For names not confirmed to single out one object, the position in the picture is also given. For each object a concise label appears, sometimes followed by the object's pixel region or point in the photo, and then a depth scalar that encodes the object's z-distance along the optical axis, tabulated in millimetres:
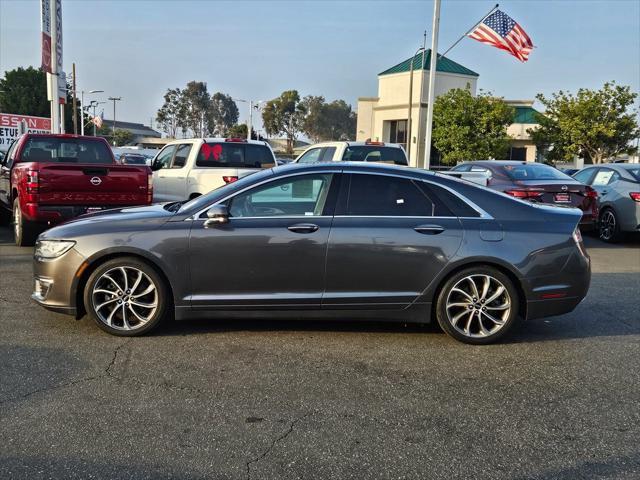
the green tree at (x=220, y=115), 97562
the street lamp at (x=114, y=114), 87875
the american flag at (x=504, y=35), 17938
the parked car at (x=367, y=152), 11891
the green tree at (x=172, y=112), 91312
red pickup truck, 8445
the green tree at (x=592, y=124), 35156
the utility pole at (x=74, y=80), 47469
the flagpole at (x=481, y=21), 18188
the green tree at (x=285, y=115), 84500
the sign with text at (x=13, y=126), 33281
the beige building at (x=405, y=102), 41906
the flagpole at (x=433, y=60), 19477
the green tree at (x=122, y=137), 99581
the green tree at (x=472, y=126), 35531
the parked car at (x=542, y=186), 10570
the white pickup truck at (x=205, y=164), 11234
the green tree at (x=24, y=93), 56812
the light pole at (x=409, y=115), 38225
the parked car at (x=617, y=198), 11227
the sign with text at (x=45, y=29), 17703
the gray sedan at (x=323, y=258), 5062
